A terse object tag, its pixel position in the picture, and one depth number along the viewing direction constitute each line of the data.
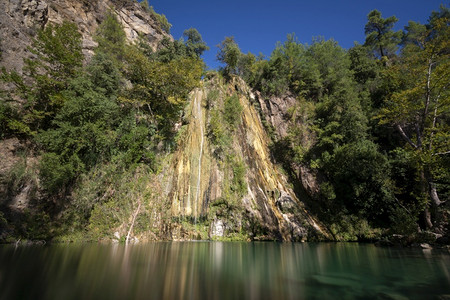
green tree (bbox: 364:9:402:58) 30.50
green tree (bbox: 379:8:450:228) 12.70
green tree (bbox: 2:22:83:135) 14.09
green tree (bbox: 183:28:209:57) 33.21
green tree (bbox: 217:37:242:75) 25.40
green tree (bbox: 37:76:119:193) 12.12
